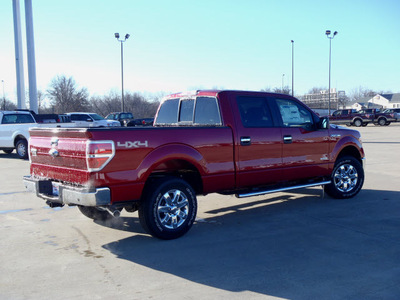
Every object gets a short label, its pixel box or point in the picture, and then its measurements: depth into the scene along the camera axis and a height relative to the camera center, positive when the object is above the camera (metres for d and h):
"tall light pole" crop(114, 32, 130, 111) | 37.79 +6.37
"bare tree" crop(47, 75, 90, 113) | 73.34 +4.20
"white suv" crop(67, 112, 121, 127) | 25.70 +0.13
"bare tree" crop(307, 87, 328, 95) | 143.23 +8.88
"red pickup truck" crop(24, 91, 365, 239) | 4.99 -0.58
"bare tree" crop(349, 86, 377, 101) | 166.82 +8.41
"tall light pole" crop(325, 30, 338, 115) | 45.50 +9.01
